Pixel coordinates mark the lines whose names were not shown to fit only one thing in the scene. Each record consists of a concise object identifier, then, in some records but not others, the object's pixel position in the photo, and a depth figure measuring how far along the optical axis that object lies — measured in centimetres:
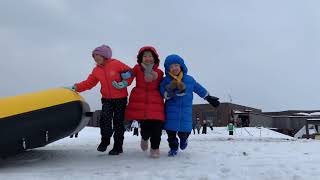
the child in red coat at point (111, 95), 419
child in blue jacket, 405
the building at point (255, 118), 3836
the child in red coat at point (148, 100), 406
